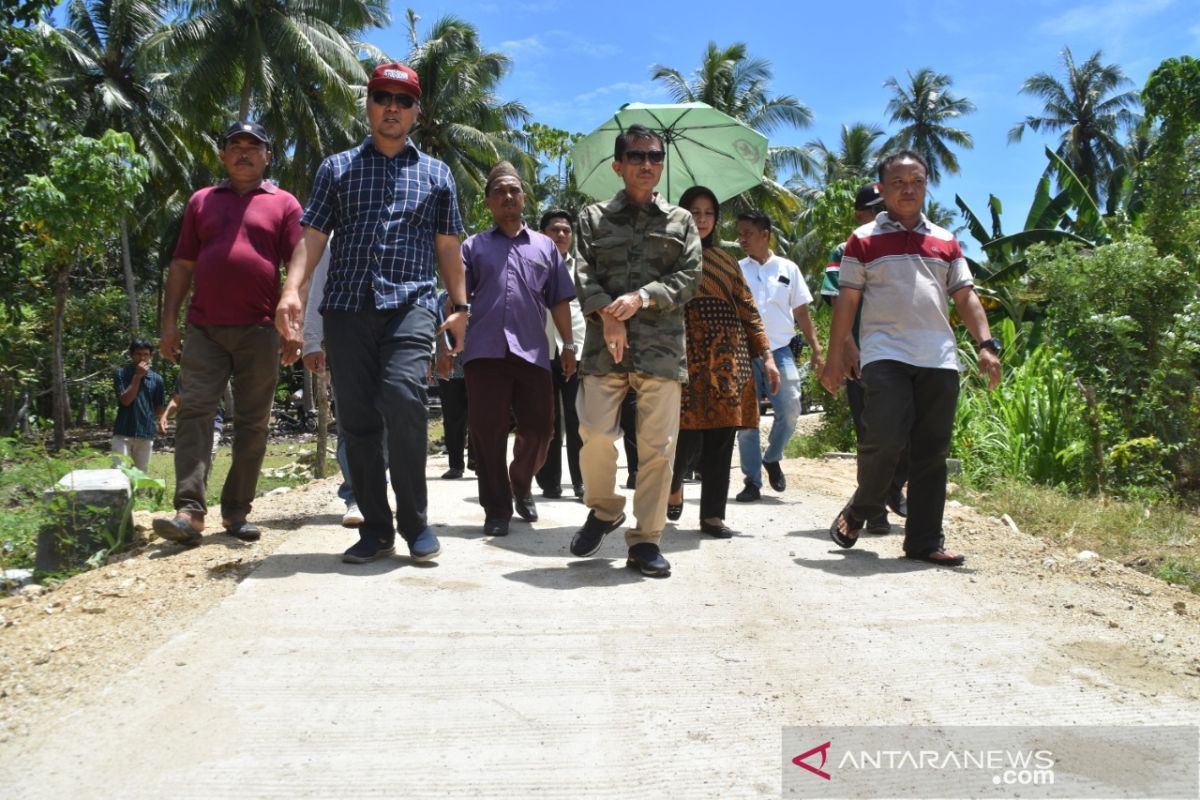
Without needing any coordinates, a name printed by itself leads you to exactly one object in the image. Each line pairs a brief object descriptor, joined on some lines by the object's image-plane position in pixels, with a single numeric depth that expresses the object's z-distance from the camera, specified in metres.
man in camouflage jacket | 4.39
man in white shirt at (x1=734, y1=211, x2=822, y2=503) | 7.08
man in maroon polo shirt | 4.82
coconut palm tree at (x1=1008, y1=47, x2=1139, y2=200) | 50.56
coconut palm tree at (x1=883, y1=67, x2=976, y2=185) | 50.72
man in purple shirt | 5.38
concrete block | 4.81
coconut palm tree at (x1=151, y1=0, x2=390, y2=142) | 25.33
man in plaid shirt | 4.39
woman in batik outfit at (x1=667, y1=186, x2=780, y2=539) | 5.34
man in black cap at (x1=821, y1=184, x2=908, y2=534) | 5.72
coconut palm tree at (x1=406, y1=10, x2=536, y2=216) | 32.97
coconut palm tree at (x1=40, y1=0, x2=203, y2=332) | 28.39
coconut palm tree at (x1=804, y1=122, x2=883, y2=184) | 48.09
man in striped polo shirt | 4.82
